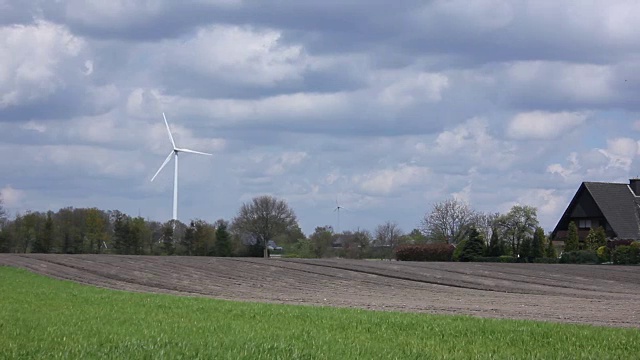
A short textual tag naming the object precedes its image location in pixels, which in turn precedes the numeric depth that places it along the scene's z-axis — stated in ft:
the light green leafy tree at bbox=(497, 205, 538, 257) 339.16
